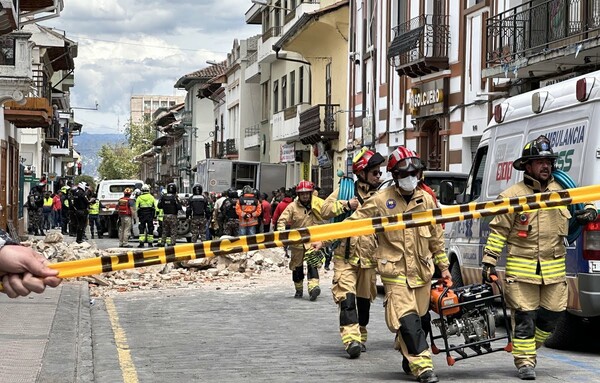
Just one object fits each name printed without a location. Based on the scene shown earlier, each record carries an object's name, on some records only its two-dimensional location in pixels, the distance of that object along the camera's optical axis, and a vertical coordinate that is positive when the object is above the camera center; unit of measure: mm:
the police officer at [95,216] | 39594 -809
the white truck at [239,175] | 46656 +727
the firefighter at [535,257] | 9203 -495
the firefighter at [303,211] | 15602 -239
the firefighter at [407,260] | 8922 -521
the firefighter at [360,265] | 10805 -679
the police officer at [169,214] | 31283 -580
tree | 154875 +3922
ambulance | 10156 +373
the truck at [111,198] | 39438 -200
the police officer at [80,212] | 33094 -567
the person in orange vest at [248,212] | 27438 -448
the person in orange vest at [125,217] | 32844 -700
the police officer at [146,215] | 31953 -622
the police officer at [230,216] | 29408 -590
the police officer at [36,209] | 39000 -581
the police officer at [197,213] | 31031 -556
